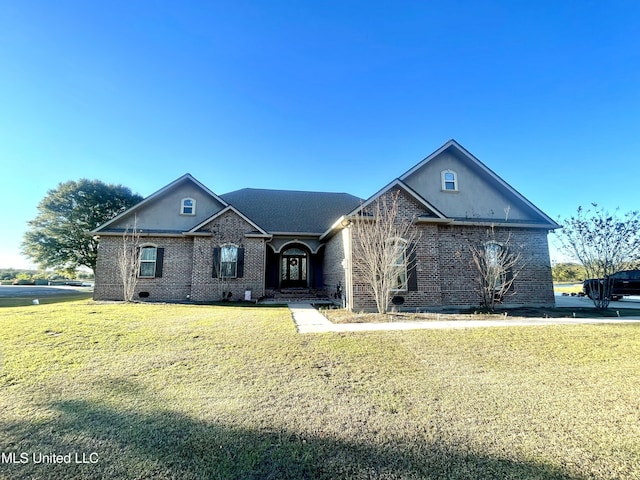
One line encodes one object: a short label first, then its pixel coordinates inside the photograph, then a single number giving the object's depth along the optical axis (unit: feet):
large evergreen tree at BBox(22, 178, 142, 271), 93.35
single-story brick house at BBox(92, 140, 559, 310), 38.81
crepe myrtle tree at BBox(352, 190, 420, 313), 33.04
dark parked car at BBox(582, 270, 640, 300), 53.01
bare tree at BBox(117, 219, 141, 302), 45.57
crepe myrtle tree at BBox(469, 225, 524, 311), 38.24
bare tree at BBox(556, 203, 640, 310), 37.45
